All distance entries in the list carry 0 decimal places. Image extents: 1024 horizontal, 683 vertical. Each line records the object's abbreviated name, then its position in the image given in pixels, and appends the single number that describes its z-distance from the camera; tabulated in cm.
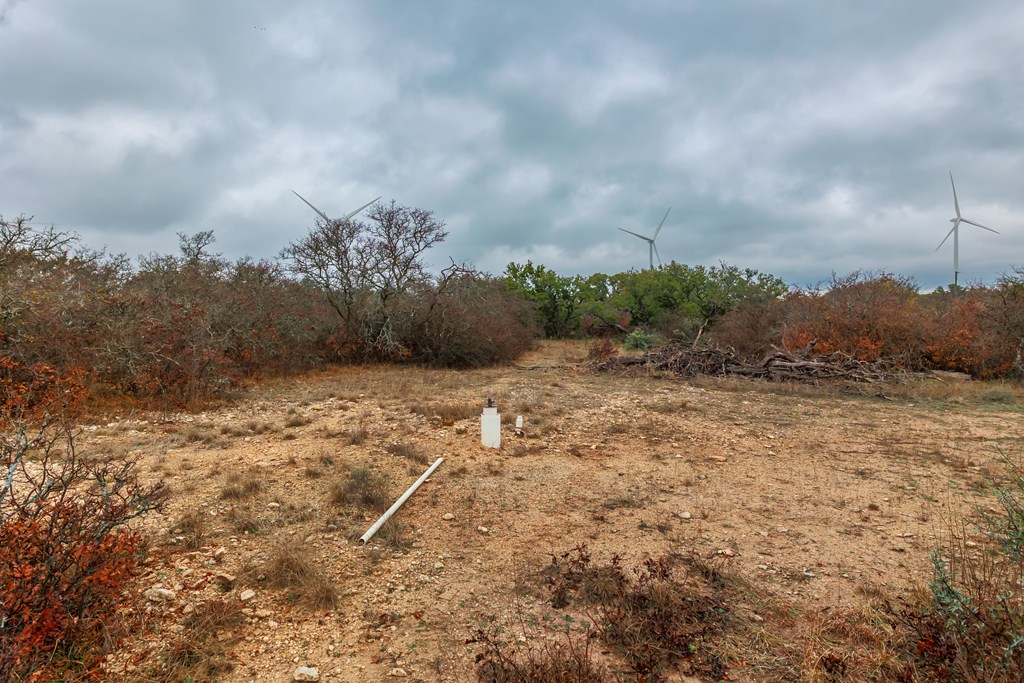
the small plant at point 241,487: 429
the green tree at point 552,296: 2338
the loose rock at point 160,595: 288
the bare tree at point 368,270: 1348
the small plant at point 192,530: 351
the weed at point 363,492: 427
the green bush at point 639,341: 1900
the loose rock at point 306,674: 242
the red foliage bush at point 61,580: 202
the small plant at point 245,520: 378
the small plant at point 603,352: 1459
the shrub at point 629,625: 236
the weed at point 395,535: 370
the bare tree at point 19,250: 727
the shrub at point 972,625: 201
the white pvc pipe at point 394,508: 374
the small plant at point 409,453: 537
